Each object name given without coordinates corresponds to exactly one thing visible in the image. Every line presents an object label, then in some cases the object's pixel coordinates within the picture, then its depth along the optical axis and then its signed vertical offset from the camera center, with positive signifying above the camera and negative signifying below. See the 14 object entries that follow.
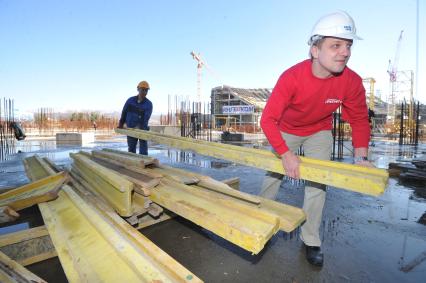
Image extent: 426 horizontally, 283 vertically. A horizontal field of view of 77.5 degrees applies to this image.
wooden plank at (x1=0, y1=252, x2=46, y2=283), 1.47 -0.84
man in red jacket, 2.00 +0.20
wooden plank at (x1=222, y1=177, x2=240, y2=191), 3.74 -0.78
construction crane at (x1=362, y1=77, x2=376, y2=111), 38.97 +5.94
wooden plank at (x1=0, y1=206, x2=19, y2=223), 2.37 -0.78
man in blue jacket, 5.72 +0.33
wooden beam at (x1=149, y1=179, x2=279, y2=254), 1.53 -0.58
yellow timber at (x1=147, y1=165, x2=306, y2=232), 1.83 -0.59
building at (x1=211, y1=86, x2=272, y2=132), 41.12 +5.58
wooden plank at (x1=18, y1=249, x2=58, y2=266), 2.08 -1.05
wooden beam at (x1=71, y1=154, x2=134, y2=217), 2.27 -0.57
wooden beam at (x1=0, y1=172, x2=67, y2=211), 2.58 -0.68
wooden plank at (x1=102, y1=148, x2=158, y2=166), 3.02 -0.37
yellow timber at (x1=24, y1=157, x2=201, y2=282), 1.41 -0.76
